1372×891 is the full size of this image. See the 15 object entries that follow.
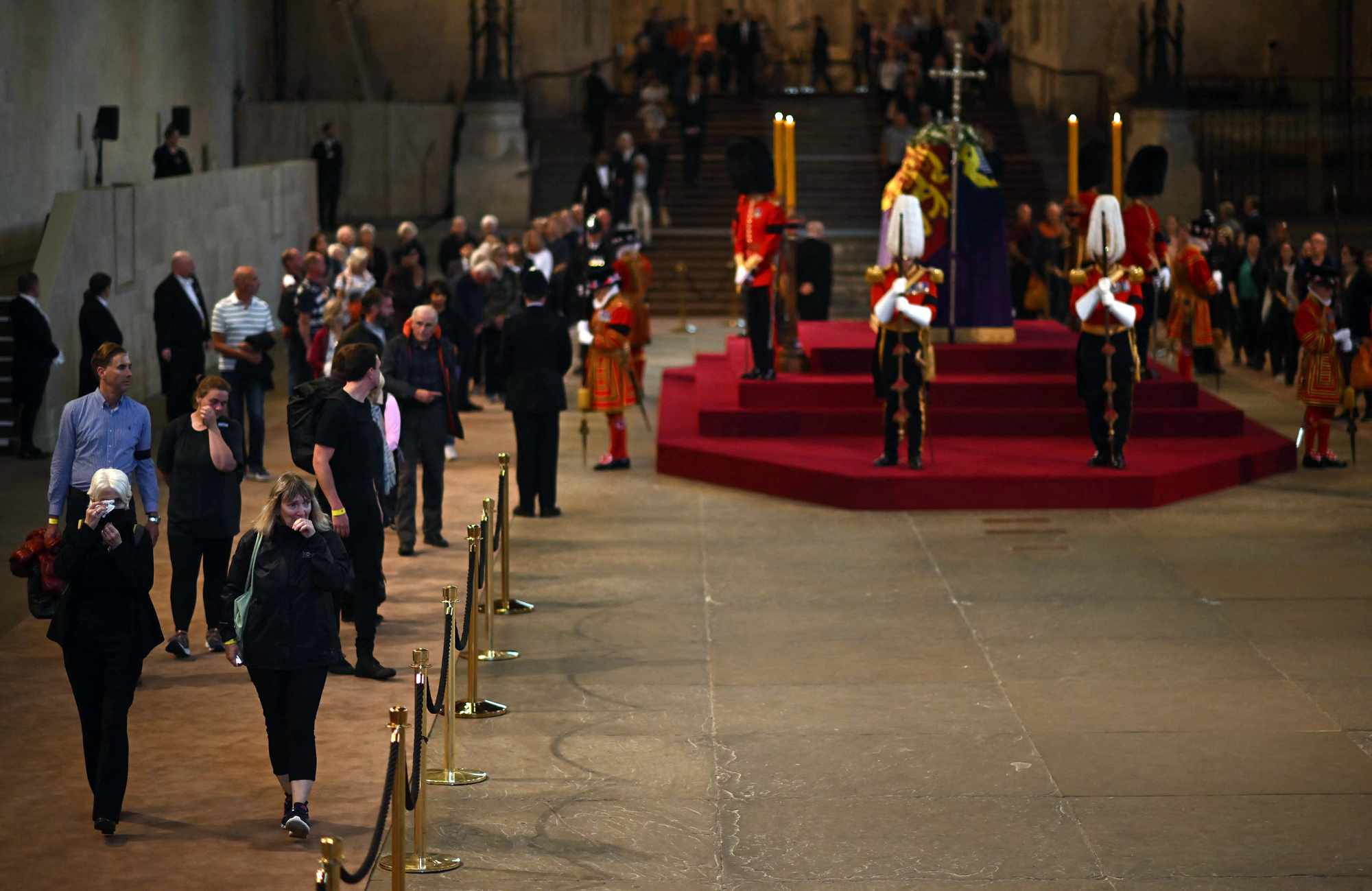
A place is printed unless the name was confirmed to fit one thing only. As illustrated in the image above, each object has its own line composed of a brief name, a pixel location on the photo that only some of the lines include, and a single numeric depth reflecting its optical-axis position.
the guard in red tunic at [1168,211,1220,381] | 19.34
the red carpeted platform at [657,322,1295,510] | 14.98
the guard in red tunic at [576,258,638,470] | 15.80
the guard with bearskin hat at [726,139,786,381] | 17.02
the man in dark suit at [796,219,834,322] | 21.08
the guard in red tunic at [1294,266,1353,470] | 15.95
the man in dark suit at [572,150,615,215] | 27.28
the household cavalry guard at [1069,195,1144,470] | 15.21
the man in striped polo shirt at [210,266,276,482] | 15.40
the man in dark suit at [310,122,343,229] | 32.47
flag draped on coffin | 17.39
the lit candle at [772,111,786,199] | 17.08
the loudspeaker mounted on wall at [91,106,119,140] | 25.14
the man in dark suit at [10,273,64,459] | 16.66
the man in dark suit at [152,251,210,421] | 16.62
